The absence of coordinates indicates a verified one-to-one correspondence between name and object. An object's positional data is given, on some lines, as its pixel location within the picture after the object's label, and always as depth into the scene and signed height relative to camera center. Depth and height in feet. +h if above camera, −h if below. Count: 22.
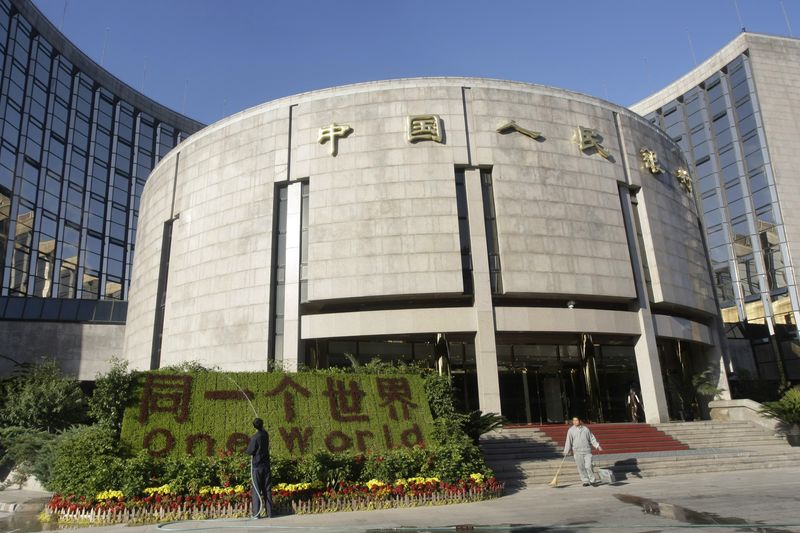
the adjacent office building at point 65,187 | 133.28 +83.94
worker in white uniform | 53.06 -3.89
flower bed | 39.24 -5.97
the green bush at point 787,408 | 81.20 -1.51
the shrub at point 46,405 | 75.56 +3.28
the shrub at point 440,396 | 57.21 +1.63
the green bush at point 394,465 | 45.47 -4.13
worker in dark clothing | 39.70 -4.12
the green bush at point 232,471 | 42.09 -3.71
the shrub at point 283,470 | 43.47 -3.95
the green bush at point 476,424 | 58.08 -1.41
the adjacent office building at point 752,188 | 163.32 +66.15
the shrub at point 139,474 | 40.37 -3.60
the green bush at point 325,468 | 43.55 -3.96
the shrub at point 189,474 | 41.06 -3.75
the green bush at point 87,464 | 40.81 -2.72
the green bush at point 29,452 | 57.00 -2.40
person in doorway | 99.91 +0.00
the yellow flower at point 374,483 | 43.93 -5.34
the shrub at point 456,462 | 46.78 -4.24
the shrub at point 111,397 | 47.72 +2.49
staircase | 60.23 -6.03
